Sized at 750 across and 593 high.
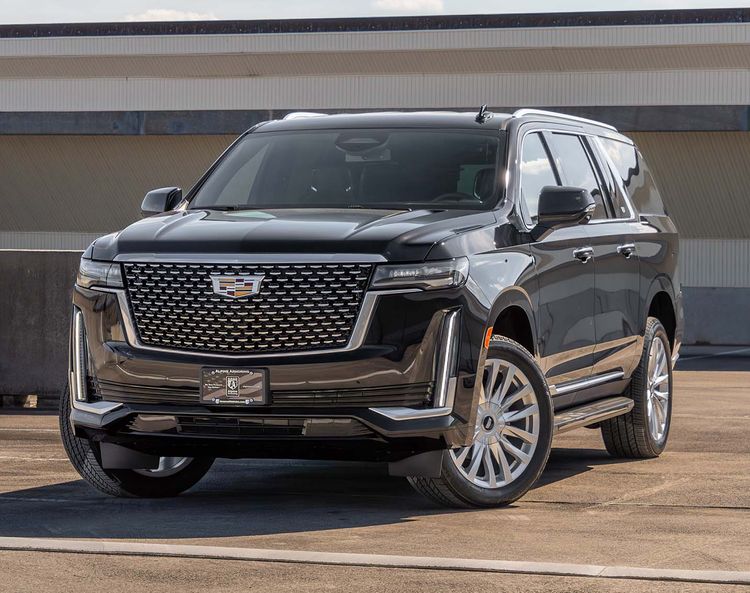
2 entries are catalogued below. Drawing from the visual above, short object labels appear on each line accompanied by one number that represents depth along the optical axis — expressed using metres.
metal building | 48.36
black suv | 11.48
